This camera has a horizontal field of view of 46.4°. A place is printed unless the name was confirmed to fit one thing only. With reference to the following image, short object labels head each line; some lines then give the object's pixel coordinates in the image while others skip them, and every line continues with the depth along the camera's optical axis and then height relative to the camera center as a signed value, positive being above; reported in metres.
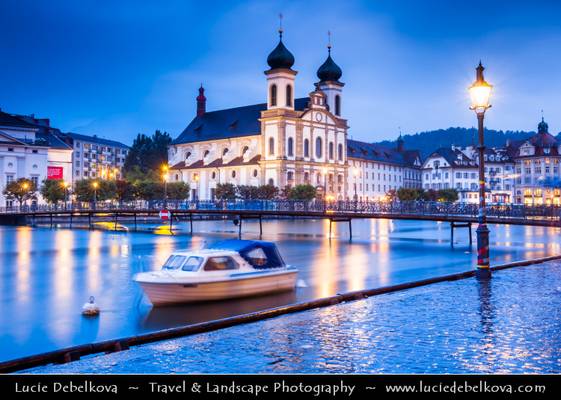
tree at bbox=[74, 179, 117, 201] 102.50 +2.45
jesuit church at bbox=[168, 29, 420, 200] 113.12 +11.44
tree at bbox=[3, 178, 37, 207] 96.06 +2.37
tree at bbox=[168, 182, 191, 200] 114.50 +2.59
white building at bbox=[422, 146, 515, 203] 150.25 +6.67
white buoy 20.64 -3.29
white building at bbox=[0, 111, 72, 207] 100.94 +8.32
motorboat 20.70 -2.34
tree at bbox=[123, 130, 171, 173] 178.88 +14.27
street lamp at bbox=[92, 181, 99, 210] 99.85 +3.15
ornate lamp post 21.00 +1.45
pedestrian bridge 45.34 -0.56
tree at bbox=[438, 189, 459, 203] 135.50 +1.84
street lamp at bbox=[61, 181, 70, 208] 100.10 +2.69
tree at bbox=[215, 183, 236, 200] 109.62 +2.25
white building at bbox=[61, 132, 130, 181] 179.25 +13.67
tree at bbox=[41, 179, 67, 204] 97.06 +2.22
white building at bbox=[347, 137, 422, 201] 139.12 +7.94
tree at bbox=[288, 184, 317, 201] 103.50 +1.89
